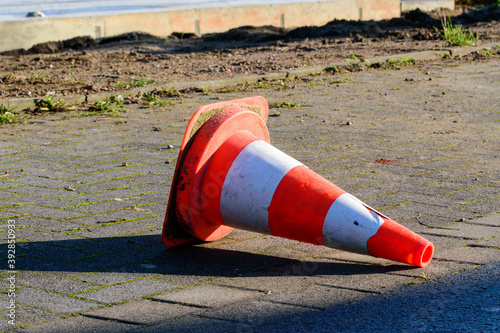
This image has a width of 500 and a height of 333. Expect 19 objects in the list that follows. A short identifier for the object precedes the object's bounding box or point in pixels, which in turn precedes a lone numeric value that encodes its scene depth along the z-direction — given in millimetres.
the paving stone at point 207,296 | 5352
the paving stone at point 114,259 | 6187
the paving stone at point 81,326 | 4879
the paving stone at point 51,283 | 5652
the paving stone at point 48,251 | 6387
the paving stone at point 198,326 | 4848
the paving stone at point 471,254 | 6121
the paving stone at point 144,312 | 5066
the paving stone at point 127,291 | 5465
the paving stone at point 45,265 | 6086
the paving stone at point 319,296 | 5320
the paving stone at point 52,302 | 5273
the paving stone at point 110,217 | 7398
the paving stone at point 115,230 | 7004
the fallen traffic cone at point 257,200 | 5902
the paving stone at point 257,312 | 5023
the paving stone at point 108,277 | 5820
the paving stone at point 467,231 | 6734
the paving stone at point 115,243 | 6602
